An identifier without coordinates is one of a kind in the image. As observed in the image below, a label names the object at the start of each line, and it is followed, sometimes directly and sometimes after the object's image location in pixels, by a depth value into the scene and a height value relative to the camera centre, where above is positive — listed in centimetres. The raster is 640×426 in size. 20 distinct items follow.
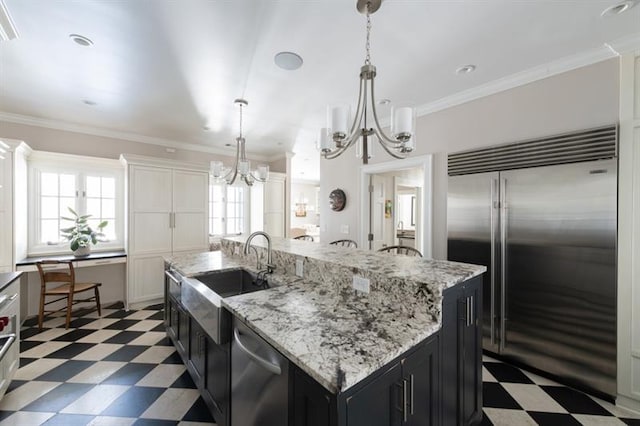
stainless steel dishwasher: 104 -77
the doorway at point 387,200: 311 +20
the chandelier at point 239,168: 318 +55
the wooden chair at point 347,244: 341 -46
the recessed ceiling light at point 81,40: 191 +128
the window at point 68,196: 363 +23
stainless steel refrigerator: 199 -41
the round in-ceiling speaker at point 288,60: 213 +128
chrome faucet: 218 -42
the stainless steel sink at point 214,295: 150 -63
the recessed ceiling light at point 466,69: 229 +129
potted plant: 368 -34
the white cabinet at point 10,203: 294 +9
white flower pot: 369 -57
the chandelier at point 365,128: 157 +53
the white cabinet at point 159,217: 390 -8
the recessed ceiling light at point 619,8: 160 +129
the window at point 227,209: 519 +6
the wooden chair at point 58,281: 317 -85
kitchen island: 88 -52
